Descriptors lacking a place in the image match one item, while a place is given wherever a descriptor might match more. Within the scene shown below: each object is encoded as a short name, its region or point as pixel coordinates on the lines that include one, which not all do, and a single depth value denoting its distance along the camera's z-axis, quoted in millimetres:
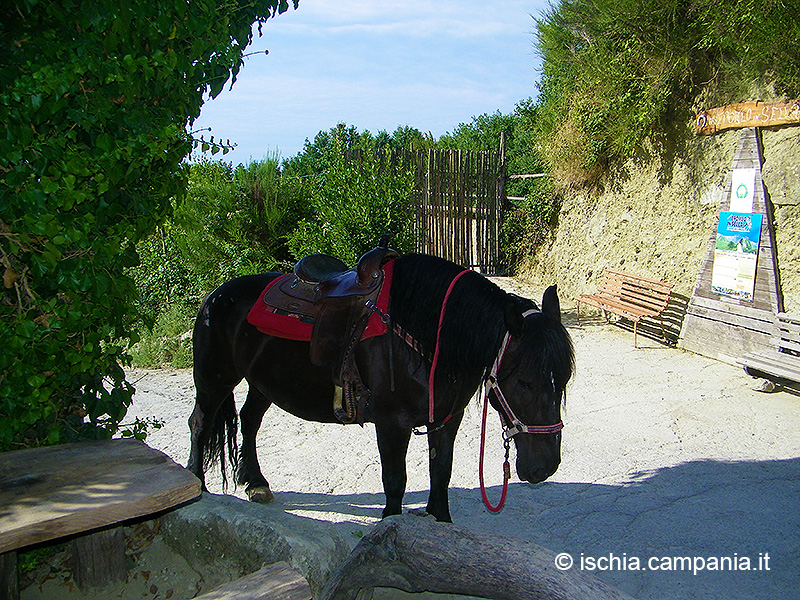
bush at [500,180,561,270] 11969
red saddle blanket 3074
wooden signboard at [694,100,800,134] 6863
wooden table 1909
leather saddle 3102
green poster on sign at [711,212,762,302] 7215
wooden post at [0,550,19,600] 2219
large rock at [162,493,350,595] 2445
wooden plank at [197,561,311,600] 1956
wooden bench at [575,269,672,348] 8359
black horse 2748
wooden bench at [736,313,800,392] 5996
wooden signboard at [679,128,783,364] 7035
